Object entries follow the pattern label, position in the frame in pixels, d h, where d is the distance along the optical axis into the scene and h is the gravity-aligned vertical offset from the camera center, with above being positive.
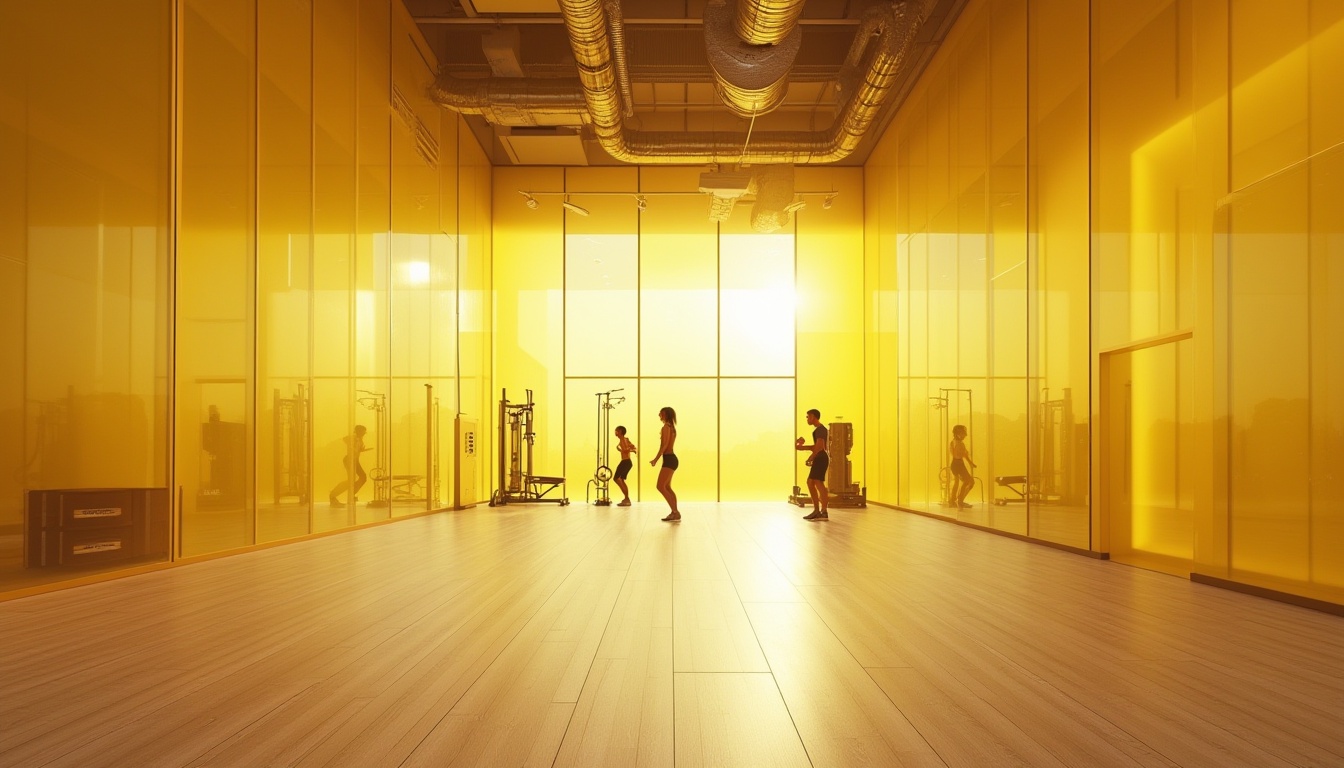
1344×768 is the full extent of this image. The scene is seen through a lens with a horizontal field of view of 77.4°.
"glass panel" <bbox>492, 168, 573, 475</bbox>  14.88 +1.58
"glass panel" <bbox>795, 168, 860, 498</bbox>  15.02 +1.62
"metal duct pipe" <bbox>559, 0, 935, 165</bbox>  8.59 +3.58
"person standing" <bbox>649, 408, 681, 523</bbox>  10.16 -0.77
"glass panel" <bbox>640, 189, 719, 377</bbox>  14.95 +1.84
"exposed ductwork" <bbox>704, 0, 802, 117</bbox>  8.37 +3.46
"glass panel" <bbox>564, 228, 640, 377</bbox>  14.93 +1.58
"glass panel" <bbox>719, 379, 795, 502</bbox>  14.82 -0.83
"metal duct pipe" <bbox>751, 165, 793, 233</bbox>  13.47 +3.22
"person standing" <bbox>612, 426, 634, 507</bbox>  12.59 -1.06
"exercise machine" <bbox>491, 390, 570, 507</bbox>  13.61 -1.27
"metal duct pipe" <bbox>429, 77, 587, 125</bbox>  10.64 +3.79
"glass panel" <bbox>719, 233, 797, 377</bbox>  15.02 +1.56
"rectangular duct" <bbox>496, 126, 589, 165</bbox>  13.57 +4.16
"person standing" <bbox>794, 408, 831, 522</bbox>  10.15 -0.89
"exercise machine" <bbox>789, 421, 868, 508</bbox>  13.05 -1.15
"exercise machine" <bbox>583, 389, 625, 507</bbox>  14.06 -0.87
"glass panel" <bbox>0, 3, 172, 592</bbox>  4.82 +0.88
